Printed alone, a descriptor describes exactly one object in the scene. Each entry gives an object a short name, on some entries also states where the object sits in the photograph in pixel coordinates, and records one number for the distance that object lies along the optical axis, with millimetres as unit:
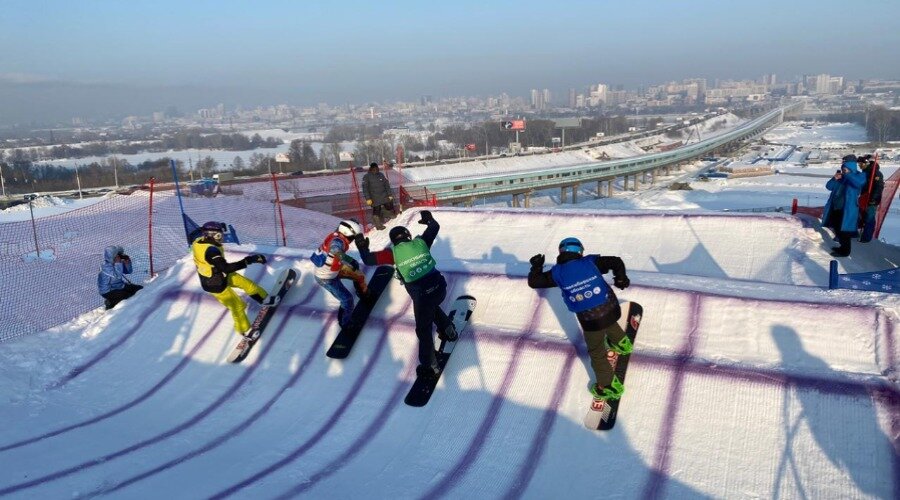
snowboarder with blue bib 4543
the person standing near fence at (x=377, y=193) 12211
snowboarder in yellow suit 6820
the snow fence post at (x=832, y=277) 6180
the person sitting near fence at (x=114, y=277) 8789
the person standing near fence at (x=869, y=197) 8352
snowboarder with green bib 5523
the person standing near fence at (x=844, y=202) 8023
